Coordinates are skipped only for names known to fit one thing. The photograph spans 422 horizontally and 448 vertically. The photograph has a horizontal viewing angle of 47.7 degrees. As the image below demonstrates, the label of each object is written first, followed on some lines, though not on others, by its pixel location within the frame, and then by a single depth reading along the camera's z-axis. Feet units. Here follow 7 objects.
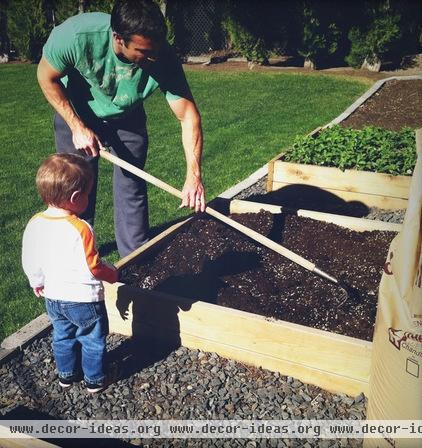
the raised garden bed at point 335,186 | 17.44
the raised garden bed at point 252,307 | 9.53
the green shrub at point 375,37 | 44.83
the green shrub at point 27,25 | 55.98
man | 10.62
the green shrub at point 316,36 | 46.71
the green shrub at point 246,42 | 50.85
